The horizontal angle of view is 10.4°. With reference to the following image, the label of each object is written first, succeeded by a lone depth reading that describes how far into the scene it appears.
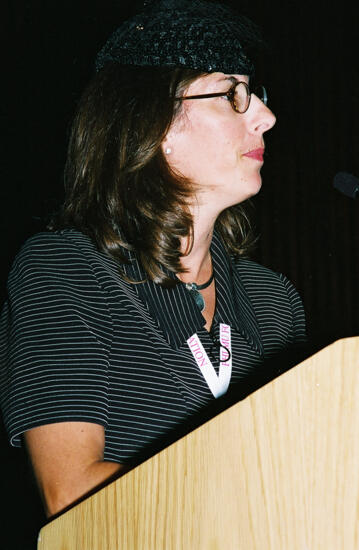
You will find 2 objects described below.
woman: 1.99
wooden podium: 1.50
